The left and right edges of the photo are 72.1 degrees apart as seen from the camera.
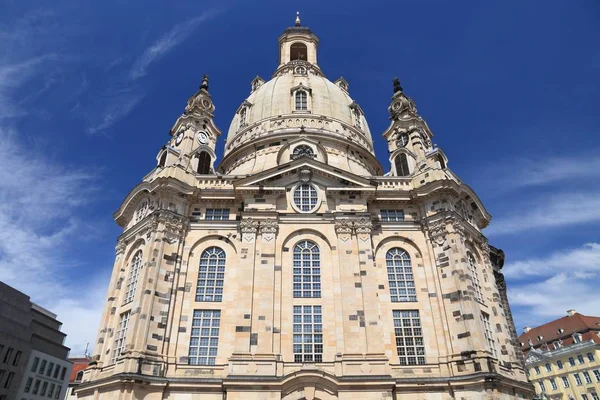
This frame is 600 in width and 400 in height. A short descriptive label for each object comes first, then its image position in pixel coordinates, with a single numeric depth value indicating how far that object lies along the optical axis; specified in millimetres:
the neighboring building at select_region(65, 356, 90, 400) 73638
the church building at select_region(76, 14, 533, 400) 26281
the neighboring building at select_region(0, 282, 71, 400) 56438
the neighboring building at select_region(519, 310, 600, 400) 65688
